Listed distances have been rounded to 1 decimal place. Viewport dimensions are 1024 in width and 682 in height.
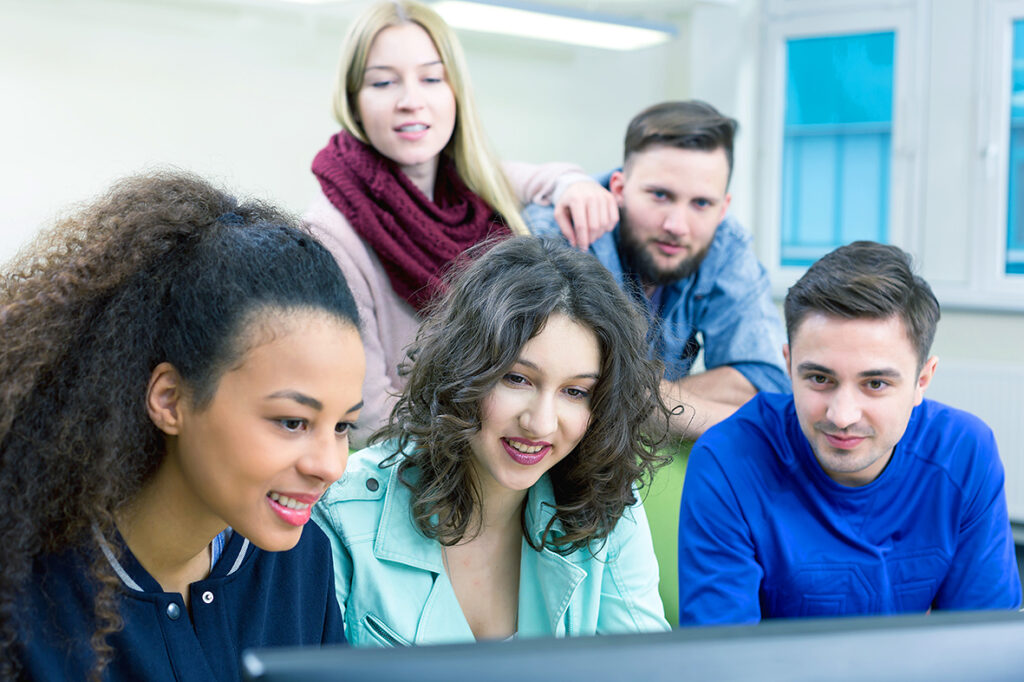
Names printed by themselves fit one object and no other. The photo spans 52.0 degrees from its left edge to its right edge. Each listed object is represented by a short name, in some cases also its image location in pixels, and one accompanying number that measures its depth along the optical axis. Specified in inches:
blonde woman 82.7
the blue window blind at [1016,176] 170.2
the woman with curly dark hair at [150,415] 39.2
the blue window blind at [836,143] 185.8
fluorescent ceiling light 137.5
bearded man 86.6
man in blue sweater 66.5
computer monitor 21.1
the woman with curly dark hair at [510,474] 57.7
